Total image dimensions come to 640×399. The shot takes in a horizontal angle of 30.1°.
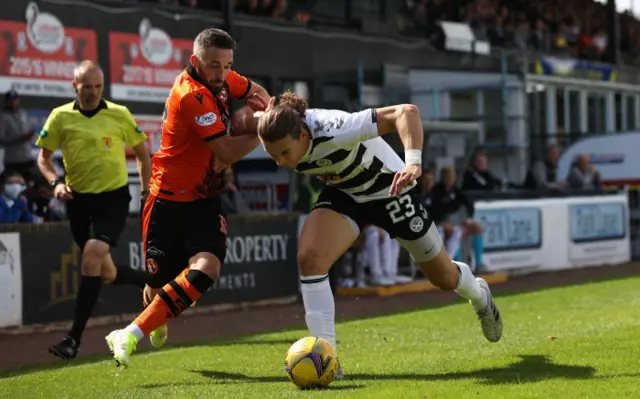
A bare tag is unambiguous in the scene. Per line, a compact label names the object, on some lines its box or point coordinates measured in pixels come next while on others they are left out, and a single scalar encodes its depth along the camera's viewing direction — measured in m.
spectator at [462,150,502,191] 19.42
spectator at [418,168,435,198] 17.59
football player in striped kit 6.90
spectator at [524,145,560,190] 22.12
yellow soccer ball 6.86
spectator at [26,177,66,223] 14.09
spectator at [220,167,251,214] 16.14
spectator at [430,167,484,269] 17.69
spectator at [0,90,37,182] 15.21
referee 9.46
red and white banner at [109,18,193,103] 17.75
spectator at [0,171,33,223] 13.09
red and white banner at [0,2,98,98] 16.06
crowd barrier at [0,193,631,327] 12.45
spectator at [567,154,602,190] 22.59
